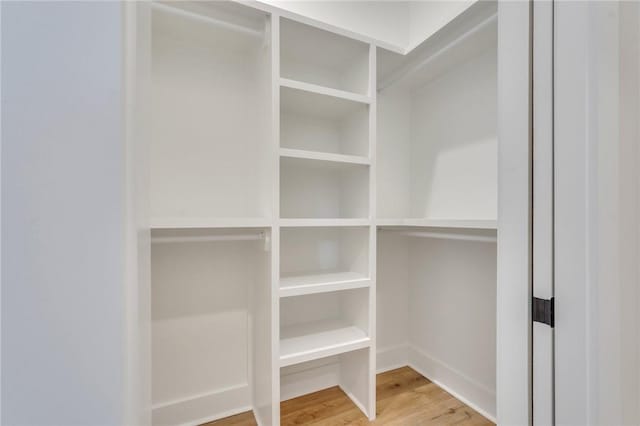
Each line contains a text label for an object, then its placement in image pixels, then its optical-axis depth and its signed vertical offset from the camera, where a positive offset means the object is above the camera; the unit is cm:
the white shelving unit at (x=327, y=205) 121 +4
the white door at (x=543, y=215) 59 -1
